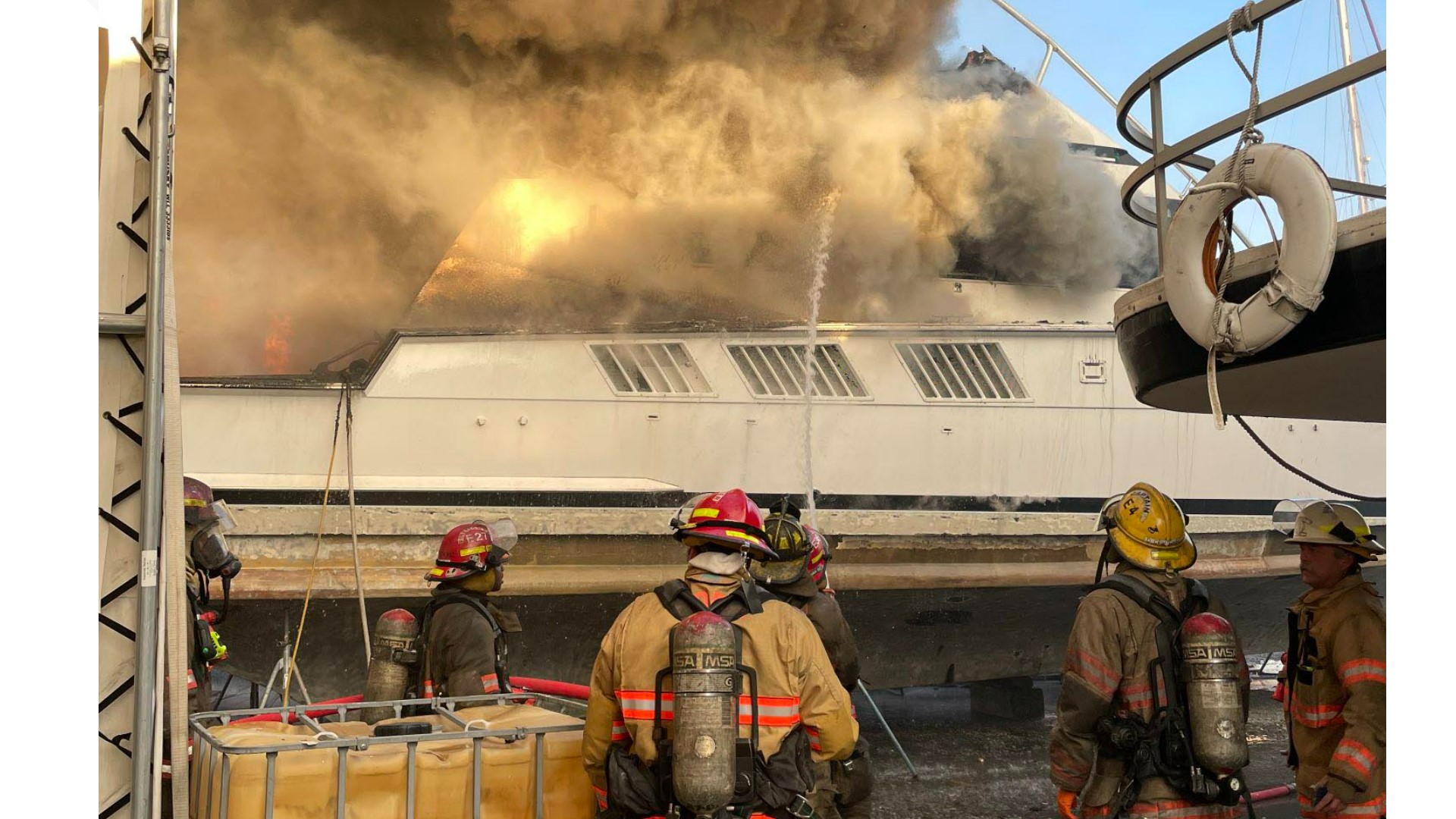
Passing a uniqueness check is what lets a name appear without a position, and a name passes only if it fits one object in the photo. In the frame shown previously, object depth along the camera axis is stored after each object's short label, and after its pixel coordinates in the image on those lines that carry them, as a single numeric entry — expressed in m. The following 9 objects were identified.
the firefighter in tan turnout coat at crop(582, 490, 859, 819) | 3.07
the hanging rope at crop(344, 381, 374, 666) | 8.62
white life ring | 3.49
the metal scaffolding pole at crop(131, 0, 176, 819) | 2.88
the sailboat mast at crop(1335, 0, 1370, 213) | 6.31
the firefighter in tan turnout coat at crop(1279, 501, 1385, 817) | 3.65
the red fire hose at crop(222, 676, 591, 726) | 5.10
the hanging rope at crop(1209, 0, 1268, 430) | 3.70
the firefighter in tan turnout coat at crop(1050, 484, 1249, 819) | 3.80
